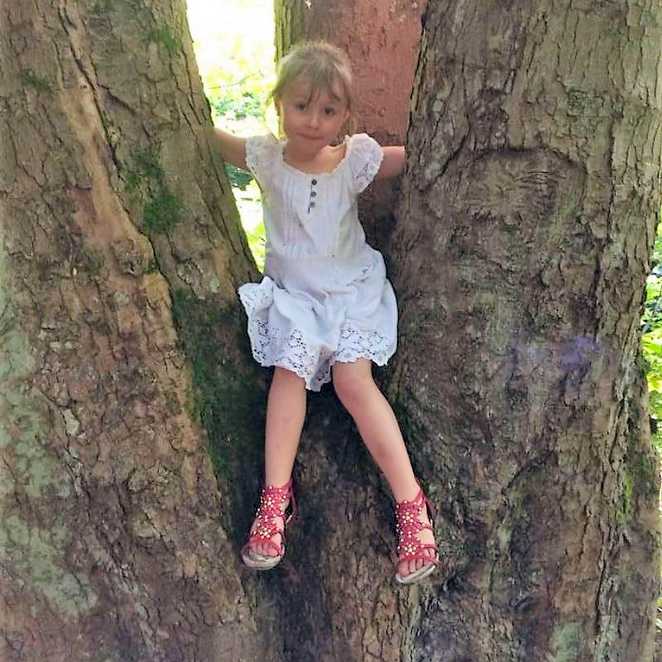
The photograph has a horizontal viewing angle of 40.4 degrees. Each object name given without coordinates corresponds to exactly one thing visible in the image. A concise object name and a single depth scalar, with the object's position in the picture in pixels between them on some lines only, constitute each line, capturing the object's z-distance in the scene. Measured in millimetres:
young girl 2312
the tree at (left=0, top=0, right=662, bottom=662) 2092
